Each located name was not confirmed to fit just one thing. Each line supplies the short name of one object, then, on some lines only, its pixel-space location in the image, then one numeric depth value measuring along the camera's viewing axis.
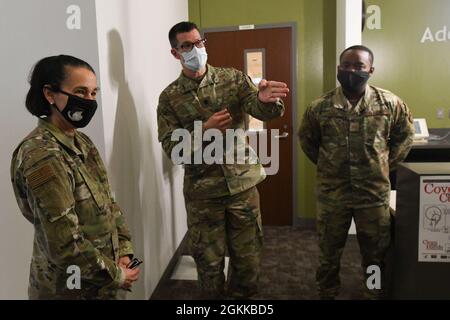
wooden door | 3.21
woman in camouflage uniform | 0.94
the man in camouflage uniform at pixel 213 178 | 1.75
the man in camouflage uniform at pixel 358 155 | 1.78
